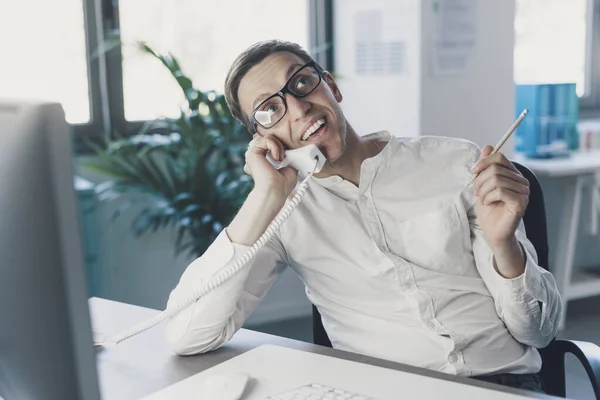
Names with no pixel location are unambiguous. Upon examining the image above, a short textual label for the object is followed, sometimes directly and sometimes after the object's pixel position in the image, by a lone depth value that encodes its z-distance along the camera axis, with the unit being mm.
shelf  3773
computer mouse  1107
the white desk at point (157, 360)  1188
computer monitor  657
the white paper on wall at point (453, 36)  3264
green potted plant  2943
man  1422
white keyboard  1070
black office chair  1554
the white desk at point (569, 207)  3471
